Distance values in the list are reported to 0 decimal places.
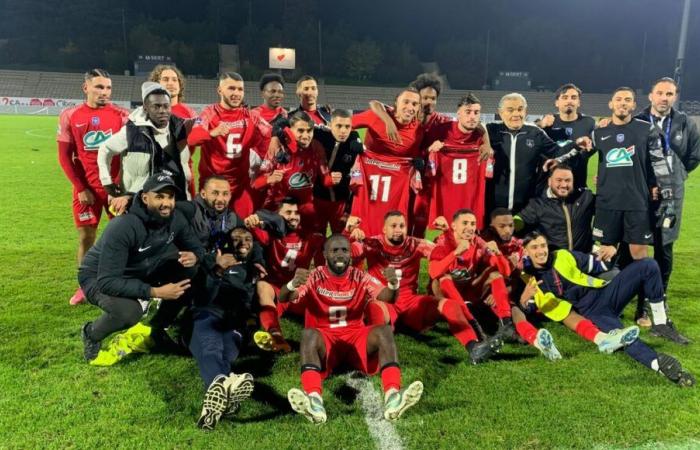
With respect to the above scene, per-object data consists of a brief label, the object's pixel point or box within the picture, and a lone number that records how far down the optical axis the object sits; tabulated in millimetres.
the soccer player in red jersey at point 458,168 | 5219
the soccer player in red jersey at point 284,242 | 4703
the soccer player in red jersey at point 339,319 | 3340
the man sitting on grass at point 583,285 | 4270
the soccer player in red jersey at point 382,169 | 5160
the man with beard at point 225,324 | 2975
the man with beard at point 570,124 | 5395
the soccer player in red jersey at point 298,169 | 4828
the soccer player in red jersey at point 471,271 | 4195
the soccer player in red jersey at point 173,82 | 5562
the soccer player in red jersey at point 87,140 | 5078
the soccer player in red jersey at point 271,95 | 6223
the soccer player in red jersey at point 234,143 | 4941
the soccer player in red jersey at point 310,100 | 5840
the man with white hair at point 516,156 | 5203
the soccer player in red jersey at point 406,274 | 4078
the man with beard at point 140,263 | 3617
